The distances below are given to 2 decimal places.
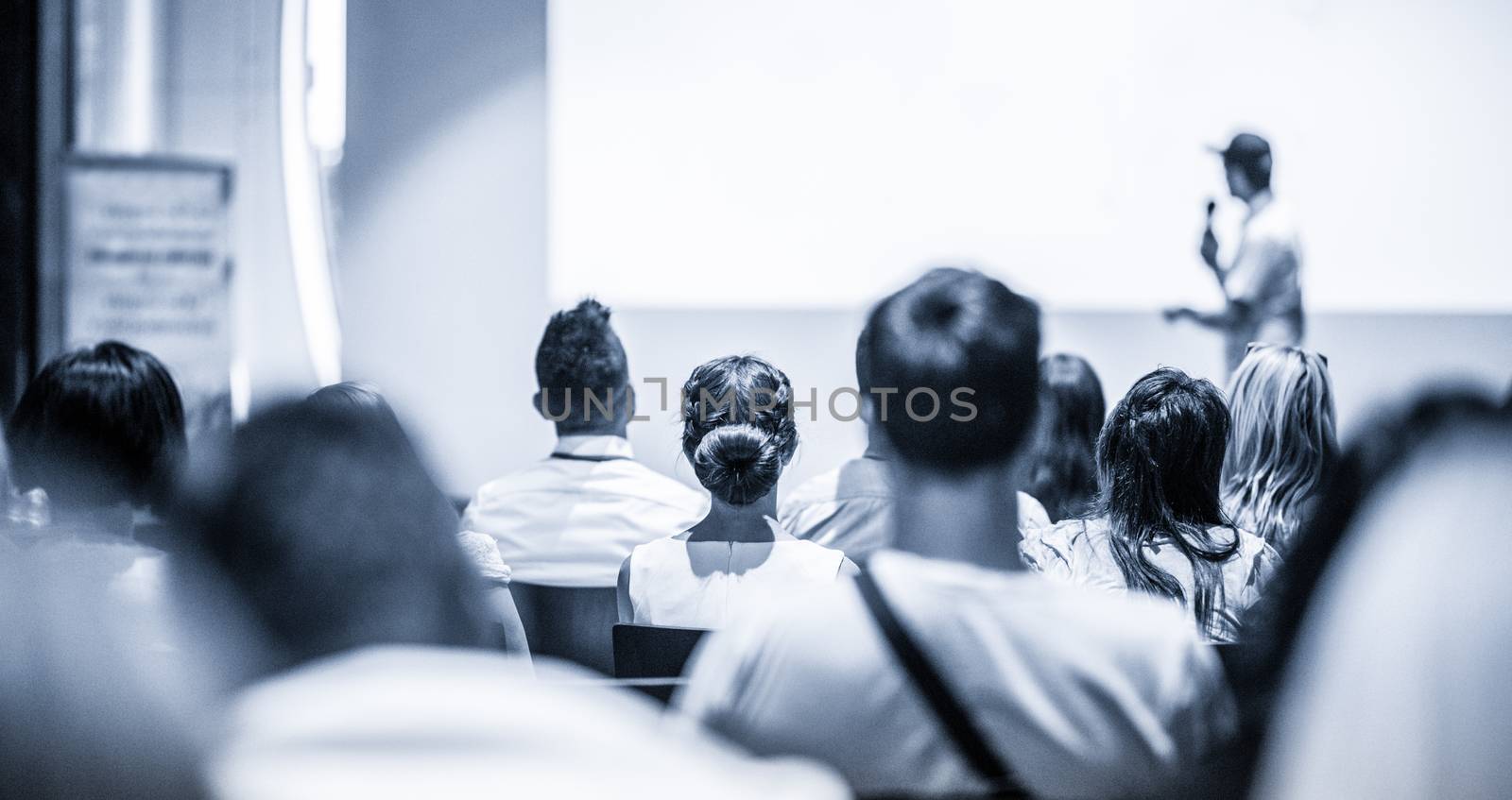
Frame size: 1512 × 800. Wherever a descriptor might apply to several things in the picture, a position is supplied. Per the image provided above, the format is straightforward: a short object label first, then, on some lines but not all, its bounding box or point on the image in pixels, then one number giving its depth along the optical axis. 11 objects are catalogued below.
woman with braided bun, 5.35
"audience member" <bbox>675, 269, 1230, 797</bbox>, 4.51
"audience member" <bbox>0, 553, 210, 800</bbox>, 4.65
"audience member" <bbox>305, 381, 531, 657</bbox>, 5.11
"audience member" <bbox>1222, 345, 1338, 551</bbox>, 5.64
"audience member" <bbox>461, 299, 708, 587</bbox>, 5.94
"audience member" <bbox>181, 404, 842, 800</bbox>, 3.70
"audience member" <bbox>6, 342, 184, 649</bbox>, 5.14
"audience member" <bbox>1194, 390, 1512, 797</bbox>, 4.51
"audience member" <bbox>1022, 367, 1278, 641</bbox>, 5.30
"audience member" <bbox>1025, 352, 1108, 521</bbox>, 5.96
